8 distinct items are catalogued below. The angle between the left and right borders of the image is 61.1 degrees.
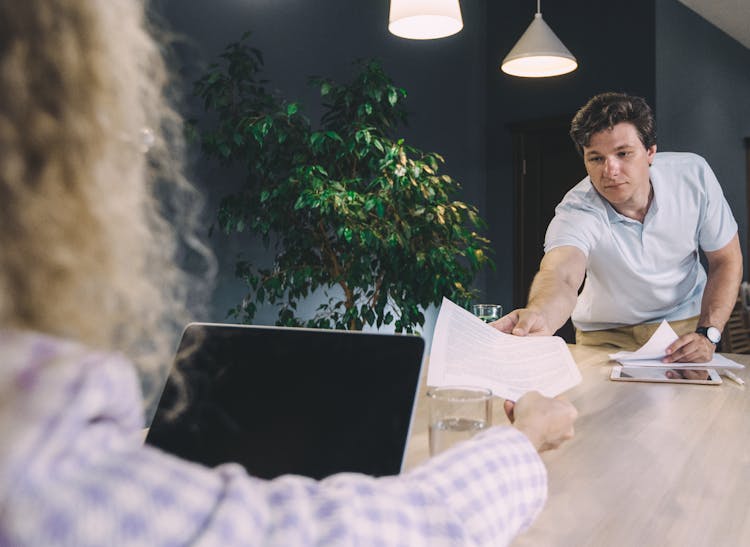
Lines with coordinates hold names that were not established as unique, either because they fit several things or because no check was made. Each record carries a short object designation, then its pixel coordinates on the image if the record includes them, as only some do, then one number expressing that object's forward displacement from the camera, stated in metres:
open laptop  0.75
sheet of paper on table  1.65
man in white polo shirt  2.16
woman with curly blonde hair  0.36
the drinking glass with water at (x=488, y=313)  1.95
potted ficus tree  2.87
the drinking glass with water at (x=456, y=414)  0.85
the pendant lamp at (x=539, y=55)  3.18
